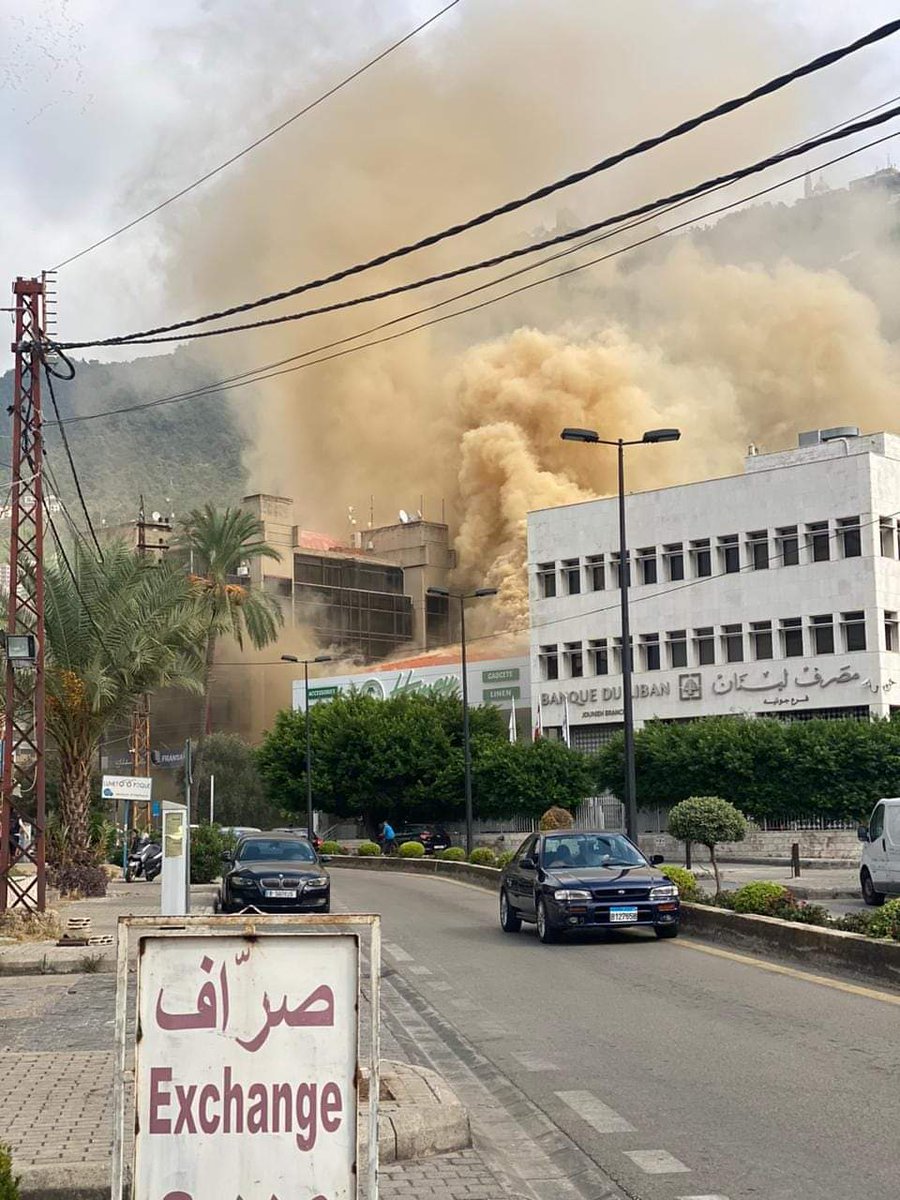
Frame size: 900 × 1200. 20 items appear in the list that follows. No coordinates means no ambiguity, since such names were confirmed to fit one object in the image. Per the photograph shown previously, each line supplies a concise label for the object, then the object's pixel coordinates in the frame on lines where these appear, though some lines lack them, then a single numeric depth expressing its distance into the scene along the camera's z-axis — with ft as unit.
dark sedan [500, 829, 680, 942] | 61.82
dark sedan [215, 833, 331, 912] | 80.28
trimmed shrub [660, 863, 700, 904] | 71.27
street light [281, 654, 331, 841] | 212.52
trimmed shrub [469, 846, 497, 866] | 137.28
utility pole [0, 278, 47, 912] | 71.77
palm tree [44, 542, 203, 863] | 101.04
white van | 78.18
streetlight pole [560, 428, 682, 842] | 94.43
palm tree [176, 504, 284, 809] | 235.20
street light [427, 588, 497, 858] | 162.55
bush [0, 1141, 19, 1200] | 14.48
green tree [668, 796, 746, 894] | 85.44
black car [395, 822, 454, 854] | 208.74
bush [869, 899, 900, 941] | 46.50
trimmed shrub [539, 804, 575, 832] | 163.32
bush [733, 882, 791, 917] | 59.00
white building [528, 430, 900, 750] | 202.49
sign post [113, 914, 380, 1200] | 15.28
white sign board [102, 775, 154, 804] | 106.22
